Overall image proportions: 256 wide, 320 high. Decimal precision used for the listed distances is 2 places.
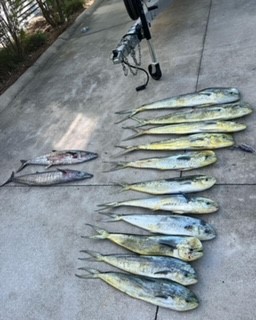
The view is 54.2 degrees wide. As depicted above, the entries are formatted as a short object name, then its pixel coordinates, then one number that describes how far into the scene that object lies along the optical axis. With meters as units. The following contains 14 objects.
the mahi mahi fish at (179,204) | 1.64
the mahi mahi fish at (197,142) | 1.94
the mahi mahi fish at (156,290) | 1.34
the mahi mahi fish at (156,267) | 1.40
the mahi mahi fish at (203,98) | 2.21
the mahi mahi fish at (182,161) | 1.87
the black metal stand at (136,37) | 2.47
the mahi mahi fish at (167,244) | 1.47
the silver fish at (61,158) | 2.22
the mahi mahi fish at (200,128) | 2.00
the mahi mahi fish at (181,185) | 1.74
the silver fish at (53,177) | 2.10
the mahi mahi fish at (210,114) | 2.07
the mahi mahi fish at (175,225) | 1.54
